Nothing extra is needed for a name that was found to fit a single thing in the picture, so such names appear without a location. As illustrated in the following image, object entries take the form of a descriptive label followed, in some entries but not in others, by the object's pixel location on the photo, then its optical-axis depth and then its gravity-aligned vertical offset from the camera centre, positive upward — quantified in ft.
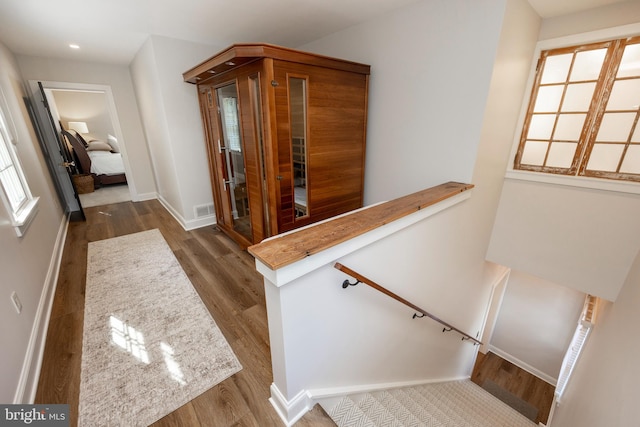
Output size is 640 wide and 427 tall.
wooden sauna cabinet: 6.95 +0.11
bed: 18.28 -2.22
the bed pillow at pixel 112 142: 23.19 -0.84
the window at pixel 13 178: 7.23 -1.39
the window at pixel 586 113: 6.88 +0.54
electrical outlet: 5.26 -3.43
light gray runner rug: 4.72 -4.78
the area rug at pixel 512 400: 11.71 -12.34
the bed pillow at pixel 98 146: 21.08 -1.07
